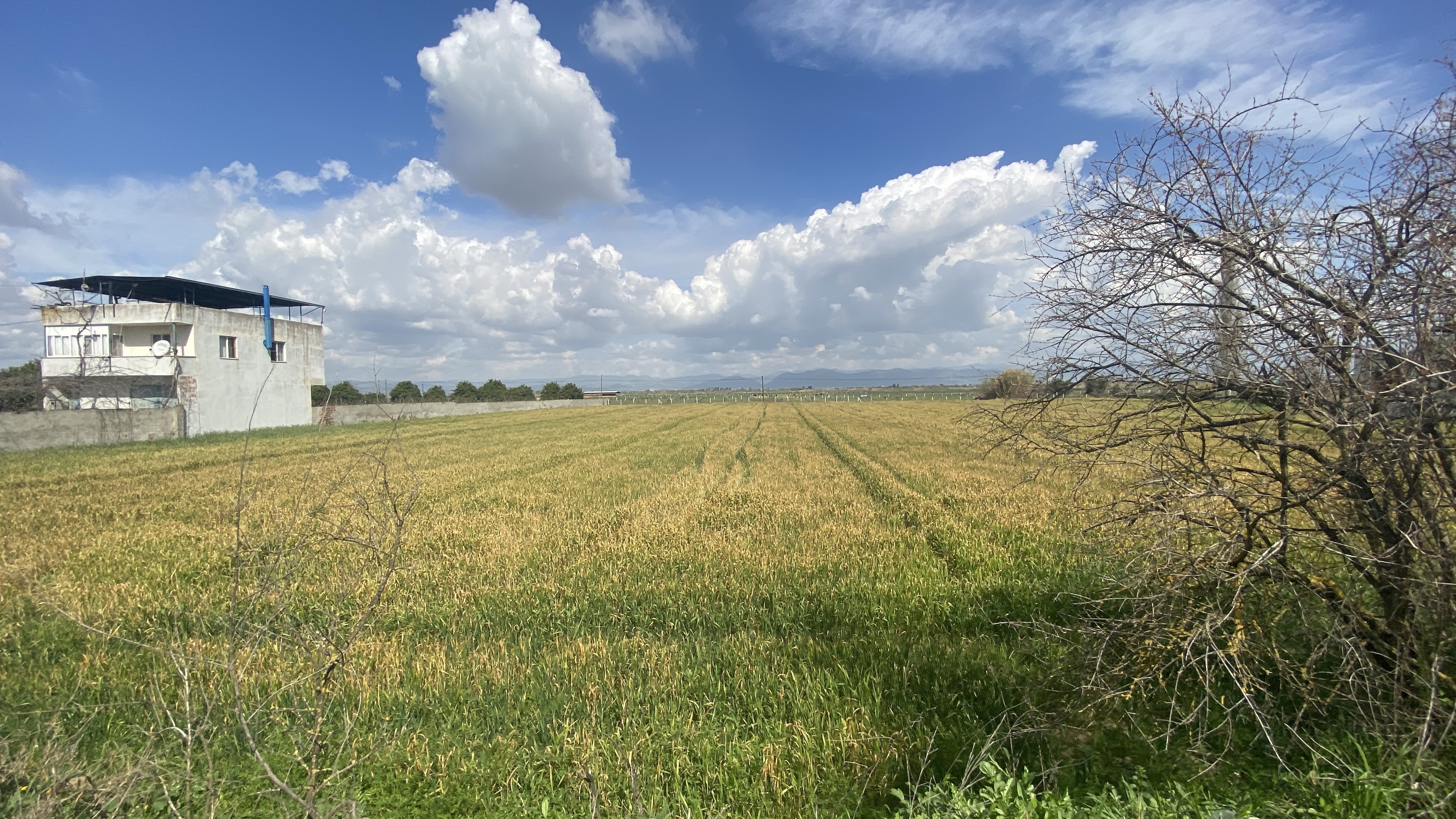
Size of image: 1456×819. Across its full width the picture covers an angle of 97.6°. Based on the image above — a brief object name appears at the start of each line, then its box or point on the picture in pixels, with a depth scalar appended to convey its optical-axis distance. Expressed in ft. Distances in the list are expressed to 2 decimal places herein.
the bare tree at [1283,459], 11.18
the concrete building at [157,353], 112.16
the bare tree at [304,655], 9.78
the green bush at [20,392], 109.09
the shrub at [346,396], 170.81
